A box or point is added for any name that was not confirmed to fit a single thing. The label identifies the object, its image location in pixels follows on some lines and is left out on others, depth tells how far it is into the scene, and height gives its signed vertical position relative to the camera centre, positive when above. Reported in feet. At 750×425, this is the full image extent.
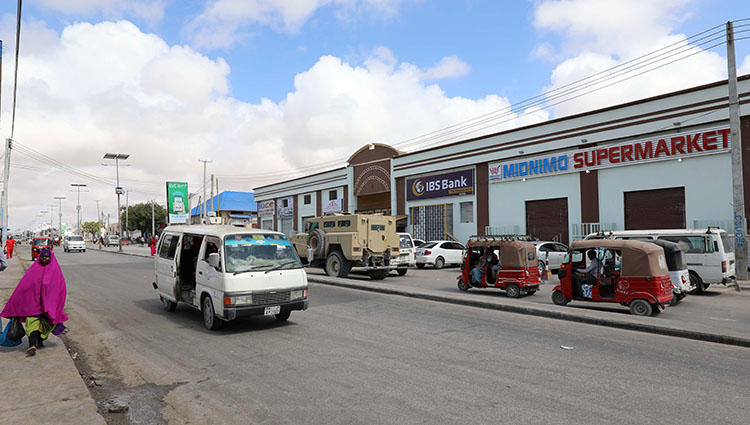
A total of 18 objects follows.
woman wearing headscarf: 23.13 -3.37
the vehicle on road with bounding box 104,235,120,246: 253.18 -5.10
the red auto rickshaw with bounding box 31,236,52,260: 90.69 -2.36
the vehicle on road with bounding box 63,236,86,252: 168.66 -4.23
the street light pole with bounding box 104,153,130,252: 171.42 +27.07
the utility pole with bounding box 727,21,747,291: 52.75 +5.77
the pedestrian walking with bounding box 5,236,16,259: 103.42 -2.78
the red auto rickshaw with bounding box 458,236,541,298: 43.80 -3.96
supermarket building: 67.67 +8.99
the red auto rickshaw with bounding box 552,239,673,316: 33.55 -3.84
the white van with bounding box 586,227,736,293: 44.93 -2.88
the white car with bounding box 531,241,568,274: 65.72 -4.00
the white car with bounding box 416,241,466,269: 81.15 -4.64
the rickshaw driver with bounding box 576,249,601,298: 36.40 -3.64
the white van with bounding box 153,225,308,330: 27.89 -2.77
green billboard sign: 170.91 +10.67
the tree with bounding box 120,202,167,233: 306.35 +9.28
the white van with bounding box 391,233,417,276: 65.26 -4.11
